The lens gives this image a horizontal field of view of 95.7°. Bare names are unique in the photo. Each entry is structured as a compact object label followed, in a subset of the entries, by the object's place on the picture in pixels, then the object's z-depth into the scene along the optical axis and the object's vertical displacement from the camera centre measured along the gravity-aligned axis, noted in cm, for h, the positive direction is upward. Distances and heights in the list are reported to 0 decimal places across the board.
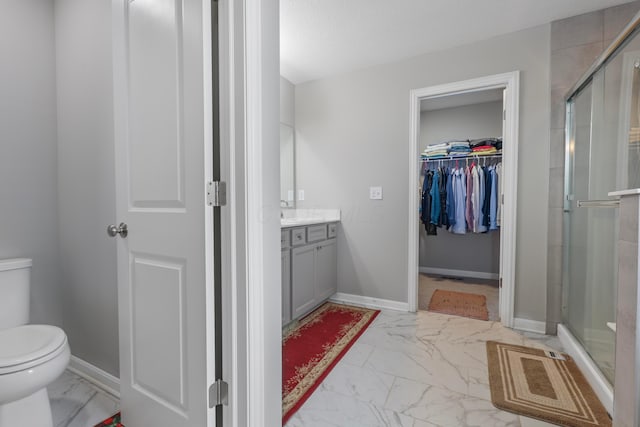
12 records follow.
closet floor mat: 265 -100
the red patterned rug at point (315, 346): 154 -99
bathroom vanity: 216 -51
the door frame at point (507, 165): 225 +31
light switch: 277 +11
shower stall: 144 +12
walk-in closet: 344 +8
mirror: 299 +39
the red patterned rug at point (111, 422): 128 -97
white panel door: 99 -3
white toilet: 98 -55
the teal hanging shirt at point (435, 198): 373 +8
